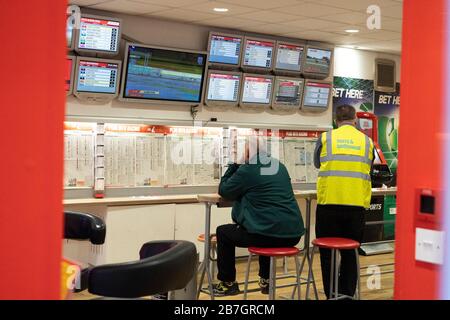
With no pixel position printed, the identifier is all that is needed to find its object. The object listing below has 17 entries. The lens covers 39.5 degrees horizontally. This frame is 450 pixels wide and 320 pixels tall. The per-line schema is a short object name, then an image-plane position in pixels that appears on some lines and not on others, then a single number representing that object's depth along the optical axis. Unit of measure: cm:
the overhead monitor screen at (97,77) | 619
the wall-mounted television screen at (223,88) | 706
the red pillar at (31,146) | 179
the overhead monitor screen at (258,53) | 726
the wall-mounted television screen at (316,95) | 797
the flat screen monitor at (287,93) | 765
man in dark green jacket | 477
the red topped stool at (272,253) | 454
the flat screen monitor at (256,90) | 736
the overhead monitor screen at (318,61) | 784
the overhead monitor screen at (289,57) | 756
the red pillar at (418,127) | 230
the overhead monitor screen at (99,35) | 608
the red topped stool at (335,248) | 475
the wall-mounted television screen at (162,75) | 645
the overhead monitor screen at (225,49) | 698
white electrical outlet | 227
